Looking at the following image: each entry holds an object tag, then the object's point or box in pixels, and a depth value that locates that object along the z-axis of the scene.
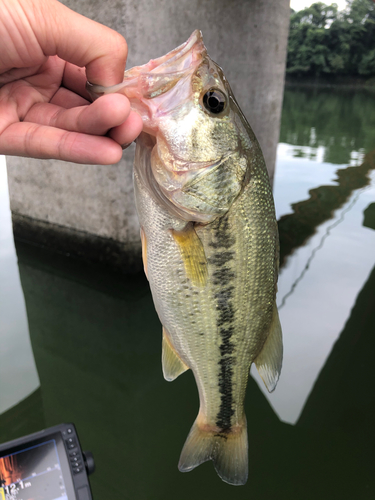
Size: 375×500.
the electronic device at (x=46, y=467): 0.29
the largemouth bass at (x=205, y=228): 0.23
